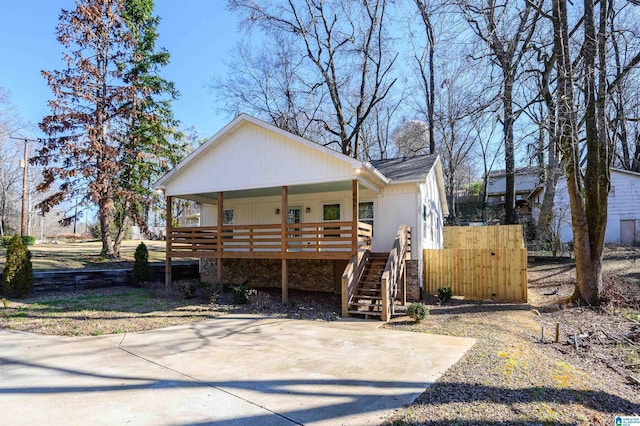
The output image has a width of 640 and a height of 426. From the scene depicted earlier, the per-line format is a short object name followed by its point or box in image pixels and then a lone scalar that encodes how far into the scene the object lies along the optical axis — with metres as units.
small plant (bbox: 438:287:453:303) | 10.87
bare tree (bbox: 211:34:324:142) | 22.81
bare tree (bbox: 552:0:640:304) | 9.25
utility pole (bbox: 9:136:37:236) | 21.14
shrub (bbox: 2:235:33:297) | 10.29
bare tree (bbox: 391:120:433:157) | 26.23
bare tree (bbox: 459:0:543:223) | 9.92
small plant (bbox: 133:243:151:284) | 13.30
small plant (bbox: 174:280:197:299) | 11.06
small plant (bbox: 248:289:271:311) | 9.95
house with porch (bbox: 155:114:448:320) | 9.94
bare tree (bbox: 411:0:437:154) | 23.22
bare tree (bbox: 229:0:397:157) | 20.47
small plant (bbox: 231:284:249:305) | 10.27
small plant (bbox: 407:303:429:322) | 7.99
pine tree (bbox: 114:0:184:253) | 17.23
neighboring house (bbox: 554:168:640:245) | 21.83
